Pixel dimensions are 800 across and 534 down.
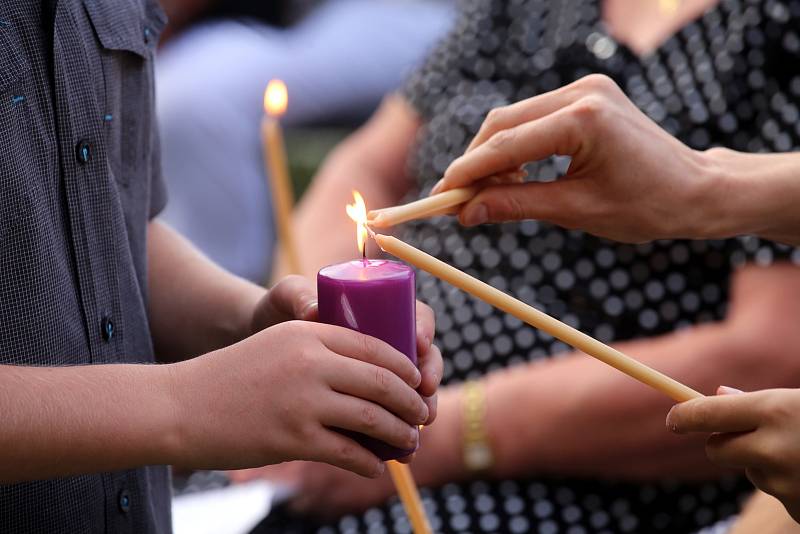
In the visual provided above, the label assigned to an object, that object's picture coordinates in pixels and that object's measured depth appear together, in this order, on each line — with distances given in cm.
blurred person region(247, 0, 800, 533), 291
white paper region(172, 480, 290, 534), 289
